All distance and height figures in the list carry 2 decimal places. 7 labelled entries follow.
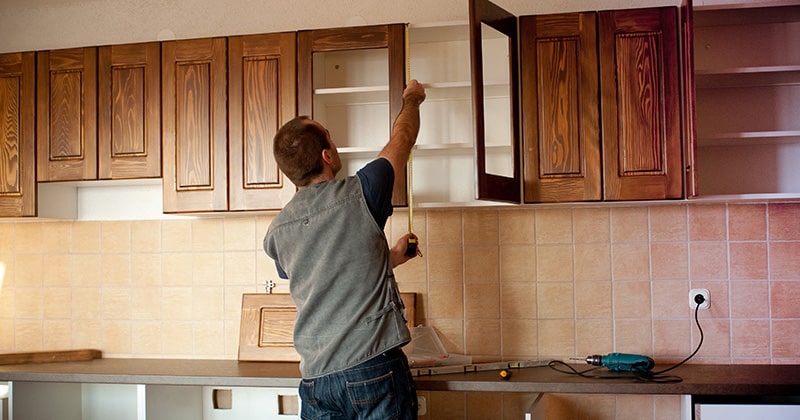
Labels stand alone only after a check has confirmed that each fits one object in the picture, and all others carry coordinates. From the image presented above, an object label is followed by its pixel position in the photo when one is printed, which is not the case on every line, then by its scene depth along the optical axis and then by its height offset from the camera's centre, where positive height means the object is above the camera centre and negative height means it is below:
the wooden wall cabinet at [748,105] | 2.87 +0.44
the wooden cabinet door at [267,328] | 3.08 -0.42
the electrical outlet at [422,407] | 3.00 -0.73
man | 2.15 -0.17
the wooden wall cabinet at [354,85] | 2.83 +0.56
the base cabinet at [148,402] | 2.91 -0.73
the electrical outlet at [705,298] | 2.89 -0.30
